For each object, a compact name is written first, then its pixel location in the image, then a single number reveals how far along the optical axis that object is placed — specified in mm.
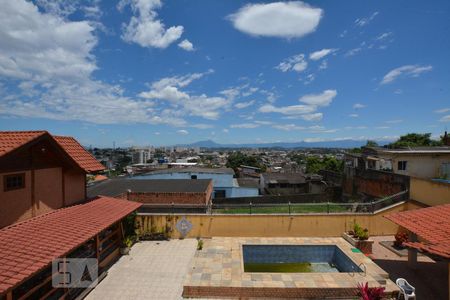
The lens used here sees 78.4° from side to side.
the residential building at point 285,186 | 37344
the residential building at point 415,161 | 19625
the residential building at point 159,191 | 19859
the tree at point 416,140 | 44081
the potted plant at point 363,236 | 13172
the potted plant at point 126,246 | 13070
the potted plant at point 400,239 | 13041
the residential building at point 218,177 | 28469
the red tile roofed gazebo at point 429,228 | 8209
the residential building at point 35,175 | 8492
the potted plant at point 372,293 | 9164
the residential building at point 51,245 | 6563
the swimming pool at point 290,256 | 13208
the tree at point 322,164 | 58531
